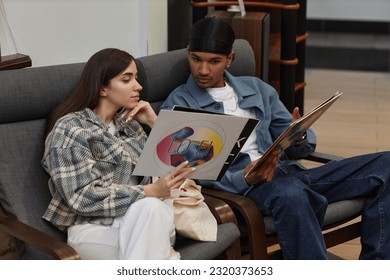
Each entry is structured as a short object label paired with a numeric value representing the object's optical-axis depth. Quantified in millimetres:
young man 5257
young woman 4661
